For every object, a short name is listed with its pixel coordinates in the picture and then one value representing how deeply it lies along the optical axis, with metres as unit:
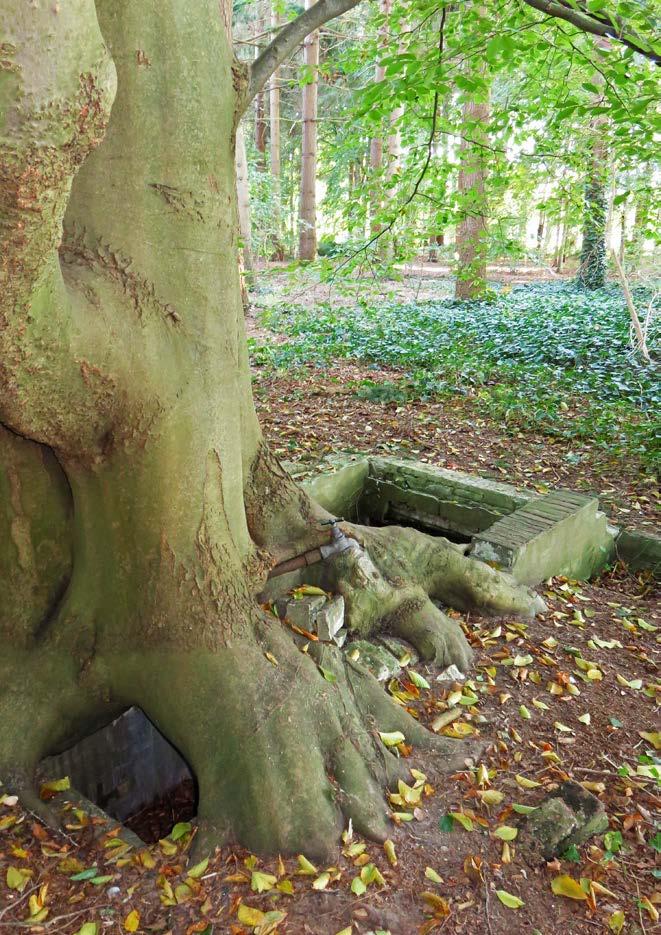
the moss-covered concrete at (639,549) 4.79
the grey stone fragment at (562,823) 2.34
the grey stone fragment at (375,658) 3.24
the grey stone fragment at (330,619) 3.12
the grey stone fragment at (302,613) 3.09
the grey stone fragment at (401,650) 3.35
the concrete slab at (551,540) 4.08
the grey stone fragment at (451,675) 3.28
